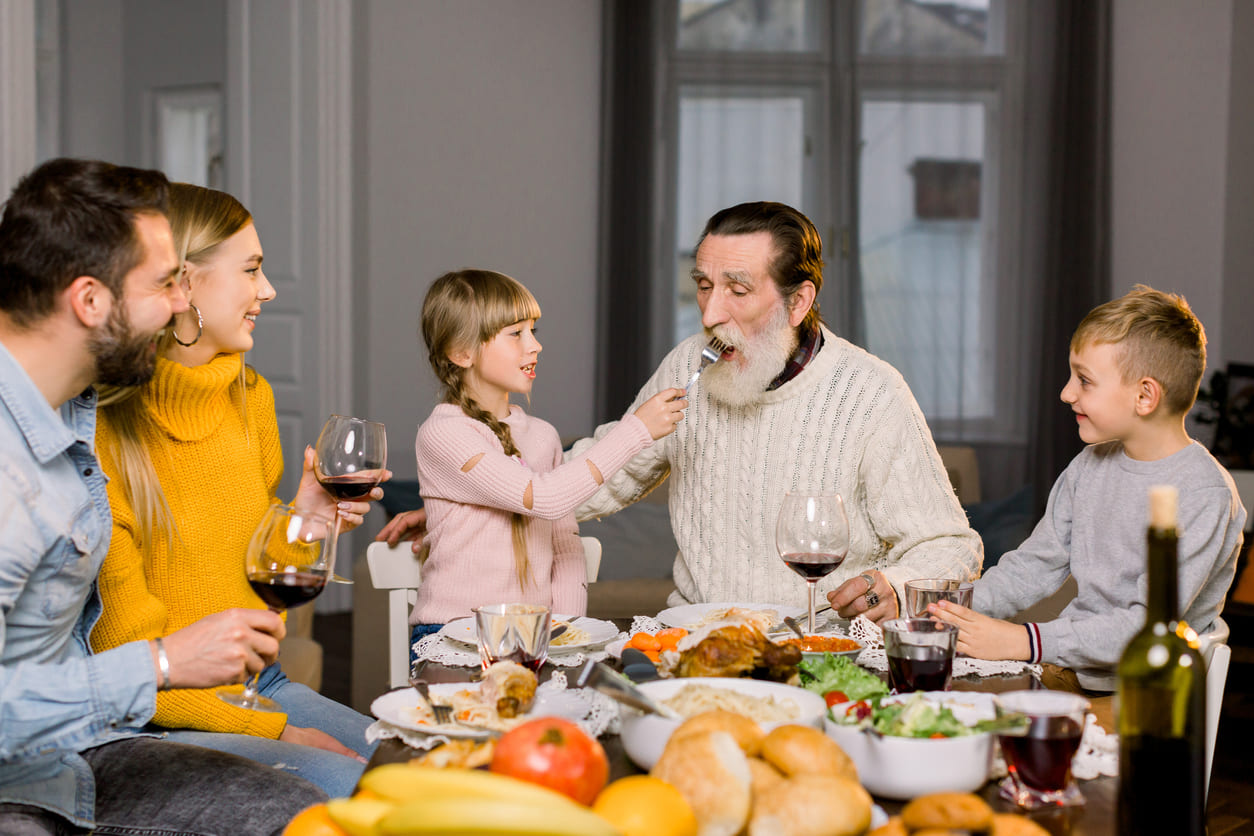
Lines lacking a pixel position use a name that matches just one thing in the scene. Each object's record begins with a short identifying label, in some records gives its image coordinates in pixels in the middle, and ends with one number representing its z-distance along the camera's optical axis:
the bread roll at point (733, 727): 1.01
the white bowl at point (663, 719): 1.09
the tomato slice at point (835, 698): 1.21
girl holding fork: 2.09
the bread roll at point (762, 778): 0.95
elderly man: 2.19
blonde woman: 1.65
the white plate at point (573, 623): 1.60
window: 6.10
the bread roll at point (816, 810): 0.89
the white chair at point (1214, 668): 1.64
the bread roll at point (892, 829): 0.90
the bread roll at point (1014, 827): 0.90
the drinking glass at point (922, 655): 1.25
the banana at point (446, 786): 0.86
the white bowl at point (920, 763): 1.02
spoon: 1.06
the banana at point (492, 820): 0.78
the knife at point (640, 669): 1.33
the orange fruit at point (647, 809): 0.86
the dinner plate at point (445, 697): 1.22
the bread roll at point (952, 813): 0.89
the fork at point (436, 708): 1.25
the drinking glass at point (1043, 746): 1.03
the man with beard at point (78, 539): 1.27
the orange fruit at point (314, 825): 0.93
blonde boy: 1.66
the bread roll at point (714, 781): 0.91
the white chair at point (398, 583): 2.10
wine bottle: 0.93
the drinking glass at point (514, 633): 1.37
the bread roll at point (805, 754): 0.96
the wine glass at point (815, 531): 1.52
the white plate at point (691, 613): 1.70
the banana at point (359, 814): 0.88
